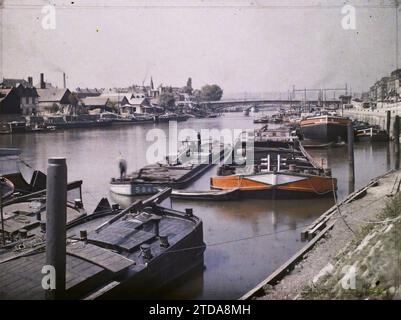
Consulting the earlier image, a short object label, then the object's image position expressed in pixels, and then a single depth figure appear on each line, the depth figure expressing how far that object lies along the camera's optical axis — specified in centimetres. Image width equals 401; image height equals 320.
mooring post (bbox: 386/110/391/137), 2695
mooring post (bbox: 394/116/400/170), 1883
